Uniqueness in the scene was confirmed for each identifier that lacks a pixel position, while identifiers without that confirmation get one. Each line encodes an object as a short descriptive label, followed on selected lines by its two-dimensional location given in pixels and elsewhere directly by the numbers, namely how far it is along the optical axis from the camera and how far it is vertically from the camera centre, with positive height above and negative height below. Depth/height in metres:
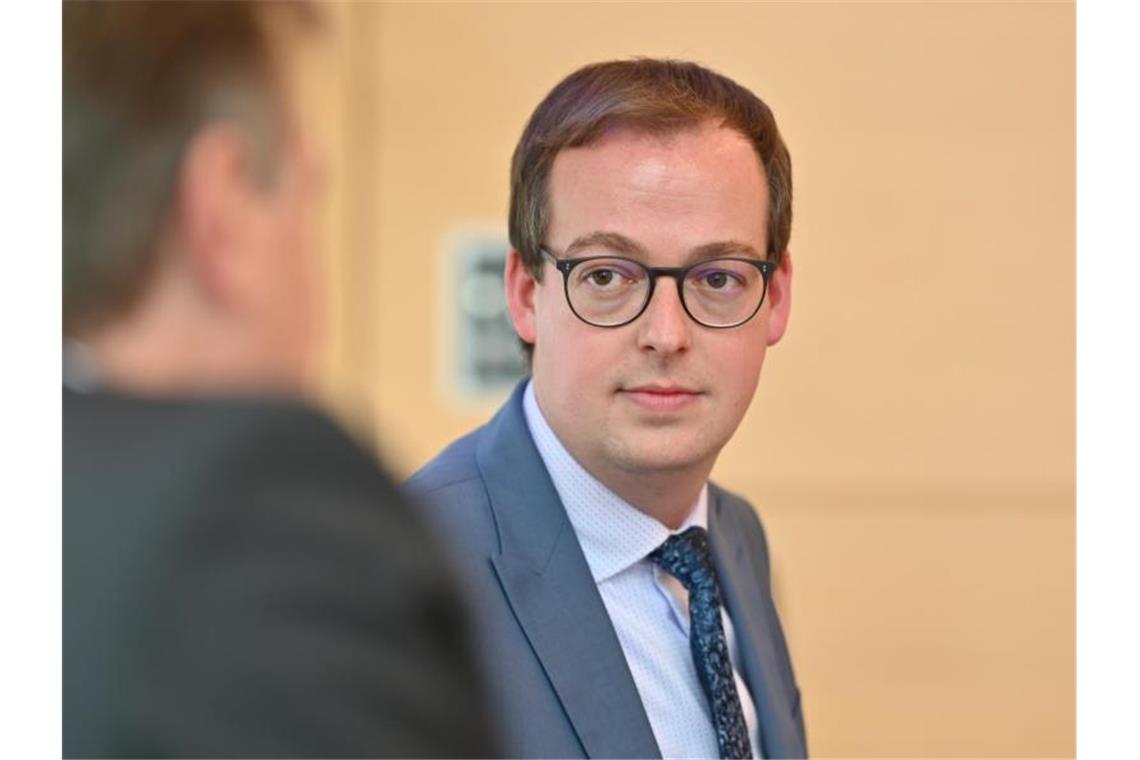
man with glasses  1.94 -0.05
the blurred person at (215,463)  1.29 -0.03
